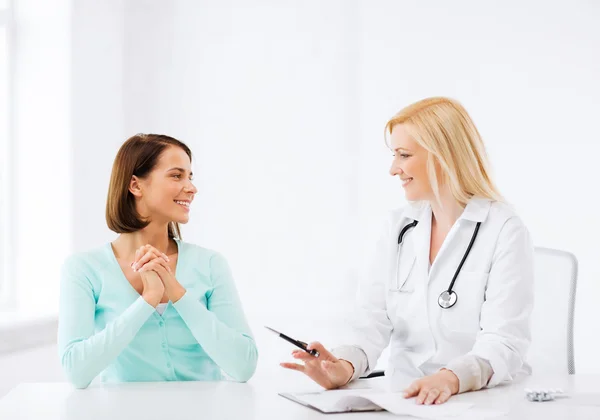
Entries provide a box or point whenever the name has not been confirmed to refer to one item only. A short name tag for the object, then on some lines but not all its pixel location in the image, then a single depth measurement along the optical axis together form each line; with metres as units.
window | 3.89
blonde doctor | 2.77
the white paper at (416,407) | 2.36
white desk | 2.38
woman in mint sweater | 2.71
